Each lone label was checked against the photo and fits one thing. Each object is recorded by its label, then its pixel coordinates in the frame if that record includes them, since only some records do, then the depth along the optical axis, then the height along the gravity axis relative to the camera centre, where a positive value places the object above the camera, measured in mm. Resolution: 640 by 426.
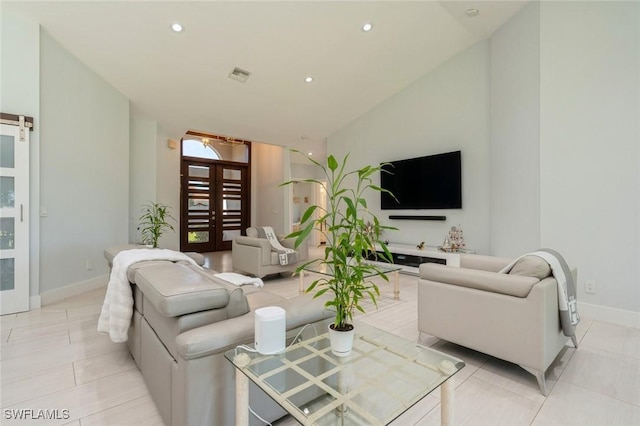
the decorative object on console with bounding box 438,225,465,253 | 4245 -406
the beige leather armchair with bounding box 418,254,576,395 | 1695 -625
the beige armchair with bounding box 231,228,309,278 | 4297 -660
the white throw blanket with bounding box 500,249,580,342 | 1837 -496
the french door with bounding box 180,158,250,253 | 7559 +269
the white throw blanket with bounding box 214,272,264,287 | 2483 -572
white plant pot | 1266 -555
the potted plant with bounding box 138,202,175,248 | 4736 -112
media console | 4092 -637
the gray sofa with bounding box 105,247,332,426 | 1147 -531
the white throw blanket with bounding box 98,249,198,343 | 1812 -538
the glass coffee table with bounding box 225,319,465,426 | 991 -638
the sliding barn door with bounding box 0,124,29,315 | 2990 -63
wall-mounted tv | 4454 +515
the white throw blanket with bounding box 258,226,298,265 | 4453 -552
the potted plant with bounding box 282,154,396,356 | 1176 -204
